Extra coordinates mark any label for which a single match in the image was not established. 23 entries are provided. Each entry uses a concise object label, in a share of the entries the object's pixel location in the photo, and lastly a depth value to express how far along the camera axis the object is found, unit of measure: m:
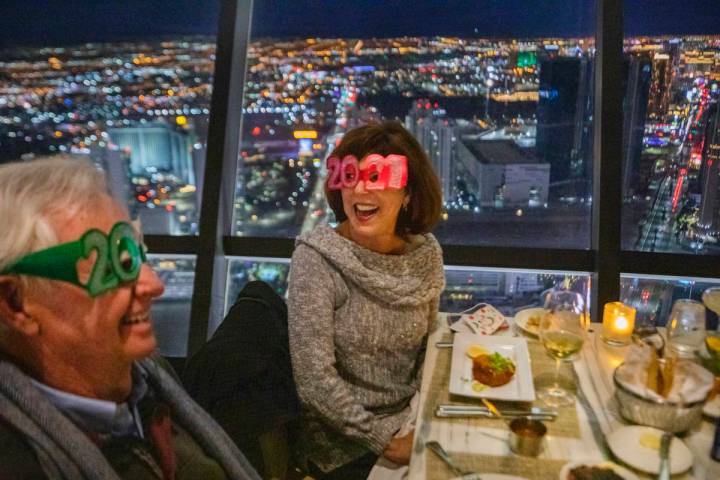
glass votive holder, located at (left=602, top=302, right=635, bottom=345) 1.81
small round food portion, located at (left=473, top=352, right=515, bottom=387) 1.50
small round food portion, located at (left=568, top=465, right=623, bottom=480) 1.11
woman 1.68
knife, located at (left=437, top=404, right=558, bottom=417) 1.39
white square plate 1.45
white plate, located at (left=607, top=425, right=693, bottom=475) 1.16
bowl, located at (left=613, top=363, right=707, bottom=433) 1.26
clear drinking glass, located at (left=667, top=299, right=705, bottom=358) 1.67
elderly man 0.90
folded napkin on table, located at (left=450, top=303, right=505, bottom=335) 1.90
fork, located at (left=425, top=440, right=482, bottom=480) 1.13
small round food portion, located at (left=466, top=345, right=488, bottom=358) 1.67
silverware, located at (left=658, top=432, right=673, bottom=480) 1.12
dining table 1.19
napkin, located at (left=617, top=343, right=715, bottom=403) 1.29
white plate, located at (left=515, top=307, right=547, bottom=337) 1.88
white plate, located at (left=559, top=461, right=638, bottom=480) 1.12
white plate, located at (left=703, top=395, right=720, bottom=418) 1.36
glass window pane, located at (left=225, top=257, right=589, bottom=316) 2.95
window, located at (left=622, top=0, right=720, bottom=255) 2.79
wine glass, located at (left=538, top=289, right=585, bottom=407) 1.47
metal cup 1.23
